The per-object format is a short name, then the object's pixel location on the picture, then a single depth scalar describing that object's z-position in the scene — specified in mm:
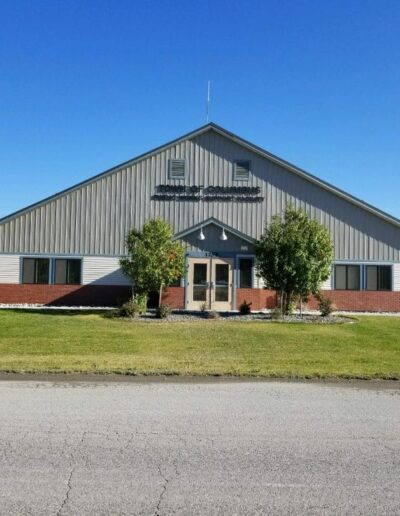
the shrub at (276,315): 21506
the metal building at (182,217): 28031
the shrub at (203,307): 24375
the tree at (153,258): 22469
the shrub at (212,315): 21739
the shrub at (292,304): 23984
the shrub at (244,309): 23720
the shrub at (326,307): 23078
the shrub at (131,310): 21406
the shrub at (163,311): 21234
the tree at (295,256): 21906
